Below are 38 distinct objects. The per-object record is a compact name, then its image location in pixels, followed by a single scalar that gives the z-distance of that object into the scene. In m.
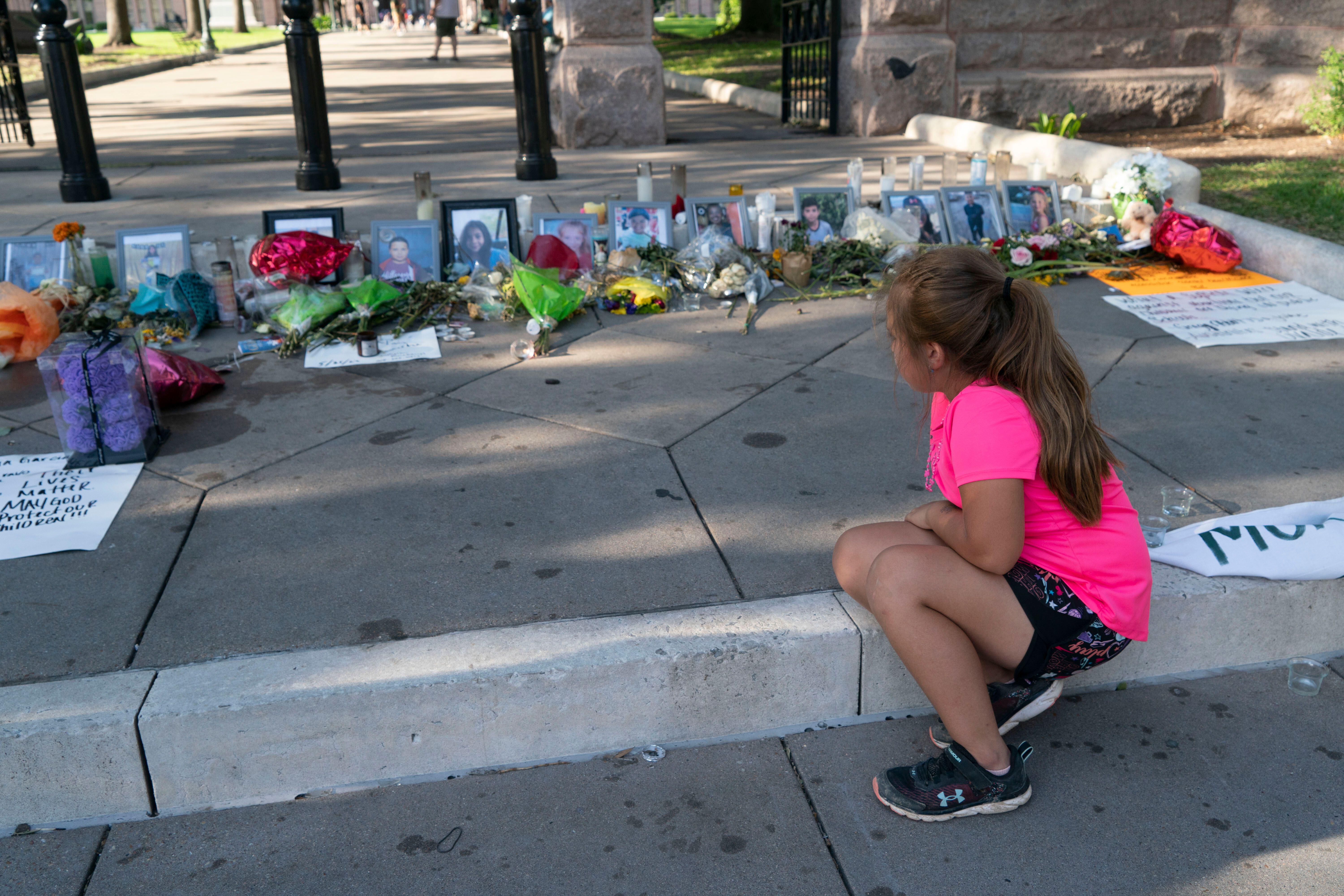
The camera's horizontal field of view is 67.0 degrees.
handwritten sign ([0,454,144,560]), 3.05
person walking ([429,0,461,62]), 22.55
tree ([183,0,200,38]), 34.44
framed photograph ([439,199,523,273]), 5.68
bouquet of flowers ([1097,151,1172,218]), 6.17
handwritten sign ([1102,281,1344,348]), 4.79
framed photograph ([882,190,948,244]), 6.09
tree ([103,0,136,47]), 29.73
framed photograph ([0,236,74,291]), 5.24
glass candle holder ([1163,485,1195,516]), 3.11
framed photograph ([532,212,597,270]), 5.70
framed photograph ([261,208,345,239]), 5.59
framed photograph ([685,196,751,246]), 5.91
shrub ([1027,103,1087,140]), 9.01
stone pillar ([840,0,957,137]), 9.90
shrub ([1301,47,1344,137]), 8.53
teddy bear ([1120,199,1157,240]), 6.02
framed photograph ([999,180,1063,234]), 6.22
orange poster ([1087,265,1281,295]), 5.54
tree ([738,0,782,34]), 25.22
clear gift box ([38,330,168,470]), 3.44
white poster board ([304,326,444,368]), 4.64
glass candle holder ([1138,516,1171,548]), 2.78
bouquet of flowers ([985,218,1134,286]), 5.61
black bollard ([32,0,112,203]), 6.54
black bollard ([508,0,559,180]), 7.23
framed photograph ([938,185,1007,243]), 6.09
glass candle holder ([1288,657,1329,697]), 2.57
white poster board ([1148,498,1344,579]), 2.63
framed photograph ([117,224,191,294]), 5.31
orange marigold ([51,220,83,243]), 5.00
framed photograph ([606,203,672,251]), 5.81
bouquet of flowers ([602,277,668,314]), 5.25
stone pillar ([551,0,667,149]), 9.08
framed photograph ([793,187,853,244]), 6.03
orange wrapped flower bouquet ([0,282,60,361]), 4.54
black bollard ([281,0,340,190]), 7.07
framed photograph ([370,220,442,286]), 5.52
